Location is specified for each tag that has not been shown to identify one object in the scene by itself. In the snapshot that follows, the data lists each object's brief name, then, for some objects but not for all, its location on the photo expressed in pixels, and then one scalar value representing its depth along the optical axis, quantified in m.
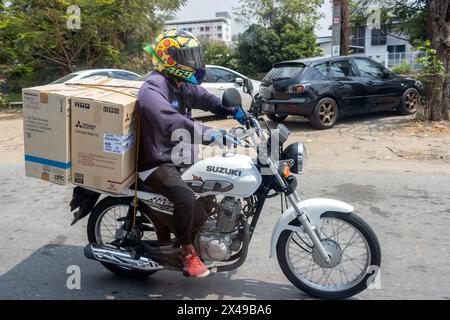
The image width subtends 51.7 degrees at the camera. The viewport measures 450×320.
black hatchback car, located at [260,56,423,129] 9.94
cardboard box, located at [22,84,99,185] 3.32
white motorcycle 3.26
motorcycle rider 3.18
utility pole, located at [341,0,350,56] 13.03
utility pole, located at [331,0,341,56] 12.16
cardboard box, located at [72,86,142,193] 3.24
